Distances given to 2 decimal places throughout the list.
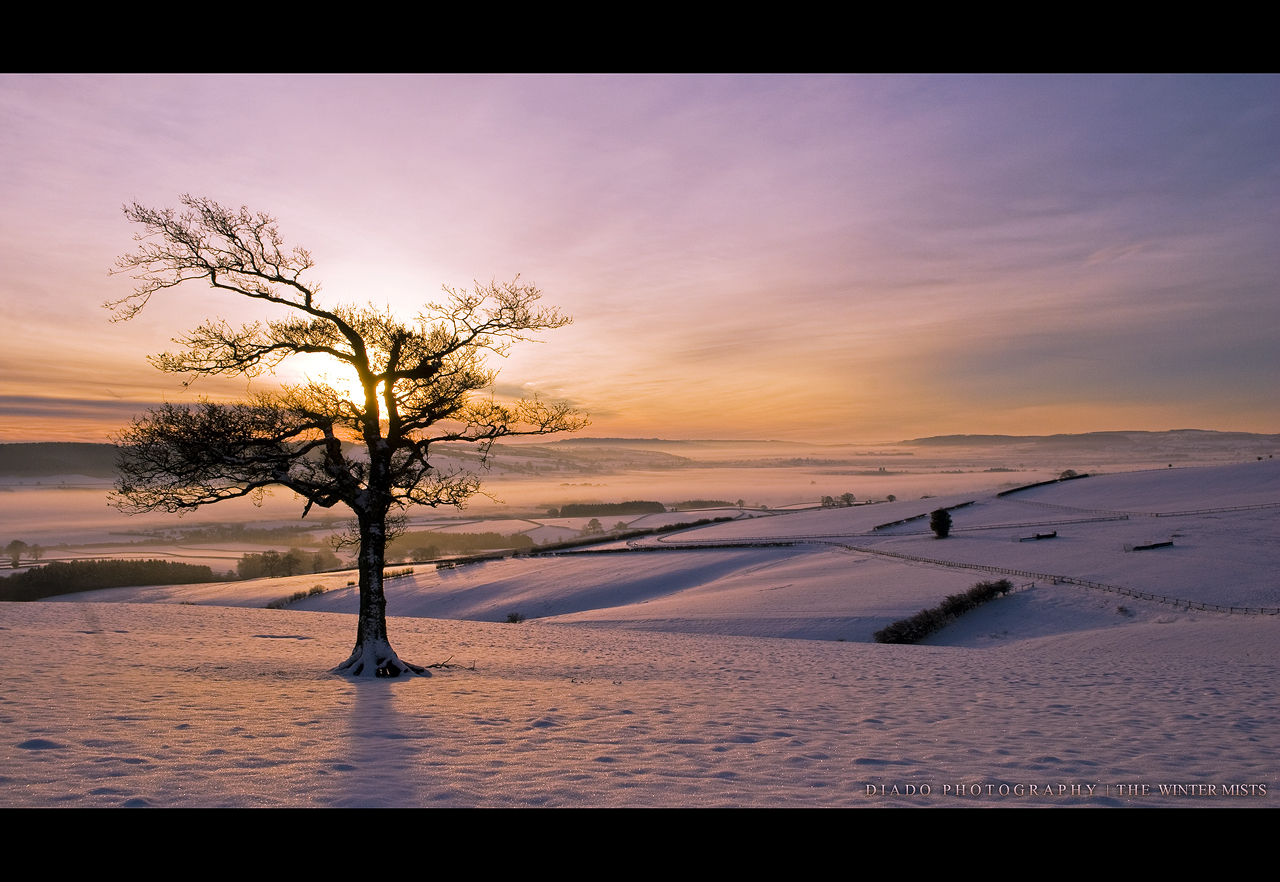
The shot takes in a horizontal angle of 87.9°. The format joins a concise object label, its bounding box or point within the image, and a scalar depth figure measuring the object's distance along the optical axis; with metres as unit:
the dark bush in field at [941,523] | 58.69
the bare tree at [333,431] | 15.80
